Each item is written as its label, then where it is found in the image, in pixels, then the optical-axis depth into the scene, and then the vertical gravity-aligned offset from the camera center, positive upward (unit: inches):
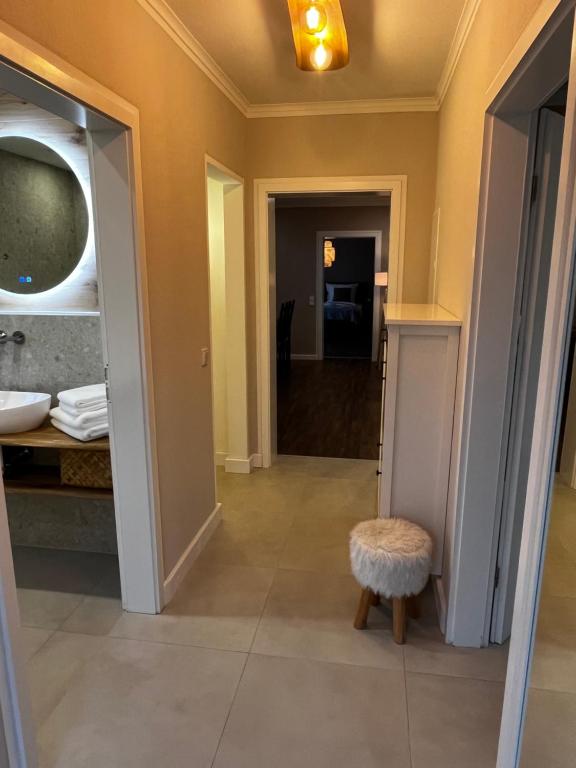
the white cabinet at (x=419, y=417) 83.4 -23.2
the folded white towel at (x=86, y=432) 88.6 -26.7
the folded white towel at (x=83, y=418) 88.3 -24.3
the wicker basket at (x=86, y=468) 92.7 -34.4
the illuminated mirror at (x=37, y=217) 97.4 +11.2
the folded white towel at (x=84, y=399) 89.6 -21.3
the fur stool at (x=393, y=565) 78.0 -43.4
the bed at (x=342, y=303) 409.1 -21.3
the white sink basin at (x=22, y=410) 88.3 -23.4
